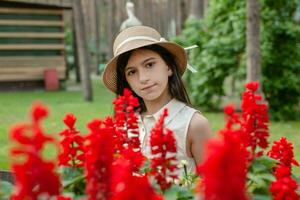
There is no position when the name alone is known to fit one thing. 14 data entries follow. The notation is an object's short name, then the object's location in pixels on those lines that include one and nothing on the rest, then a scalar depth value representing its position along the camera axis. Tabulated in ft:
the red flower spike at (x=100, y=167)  3.13
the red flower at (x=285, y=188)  3.60
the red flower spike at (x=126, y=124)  5.12
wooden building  50.75
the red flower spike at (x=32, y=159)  2.82
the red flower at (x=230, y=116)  3.79
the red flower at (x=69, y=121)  4.46
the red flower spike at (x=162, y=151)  3.98
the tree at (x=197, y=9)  49.26
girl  8.44
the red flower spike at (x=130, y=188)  2.68
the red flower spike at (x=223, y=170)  2.48
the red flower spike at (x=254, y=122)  4.37
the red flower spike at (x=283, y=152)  4.85
